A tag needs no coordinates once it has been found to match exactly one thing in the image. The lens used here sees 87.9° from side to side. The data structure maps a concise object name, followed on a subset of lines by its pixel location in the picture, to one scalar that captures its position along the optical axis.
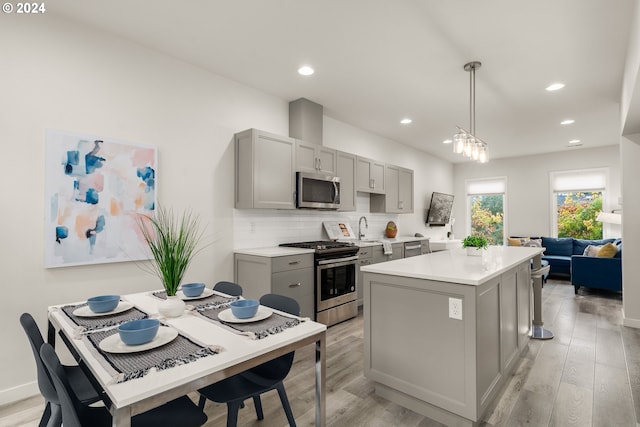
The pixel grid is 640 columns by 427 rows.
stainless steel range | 3.83
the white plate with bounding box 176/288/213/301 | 2.04
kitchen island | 2.00
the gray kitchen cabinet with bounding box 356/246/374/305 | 4.54
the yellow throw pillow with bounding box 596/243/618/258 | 5.34
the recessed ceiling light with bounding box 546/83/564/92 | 3.78
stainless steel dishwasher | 5.64
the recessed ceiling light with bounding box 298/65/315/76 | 3.40
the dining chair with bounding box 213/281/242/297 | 2.37
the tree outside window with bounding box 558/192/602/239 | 7.01
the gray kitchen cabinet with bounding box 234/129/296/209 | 3.54
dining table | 1.02
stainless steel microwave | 4.01
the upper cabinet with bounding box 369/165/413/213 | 5.64
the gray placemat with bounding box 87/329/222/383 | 1.10
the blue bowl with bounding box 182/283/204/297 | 2.05
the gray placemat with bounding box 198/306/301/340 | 1.44
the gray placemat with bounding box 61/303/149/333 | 1.54
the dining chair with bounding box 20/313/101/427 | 1.42
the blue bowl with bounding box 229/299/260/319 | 1.58
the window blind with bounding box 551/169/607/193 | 6.94
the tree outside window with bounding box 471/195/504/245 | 8.29
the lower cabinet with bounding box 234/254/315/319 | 3.36
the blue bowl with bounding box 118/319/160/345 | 1.25
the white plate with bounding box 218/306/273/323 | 1.58
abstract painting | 2.48
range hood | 4.21
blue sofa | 5.25
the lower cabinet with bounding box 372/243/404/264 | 4.86
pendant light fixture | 3.20
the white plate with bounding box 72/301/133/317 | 1.68
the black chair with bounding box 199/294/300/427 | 1.58
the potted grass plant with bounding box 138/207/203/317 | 1.68
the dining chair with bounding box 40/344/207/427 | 1.08
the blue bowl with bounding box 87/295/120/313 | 1.71
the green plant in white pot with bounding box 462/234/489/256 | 3.06
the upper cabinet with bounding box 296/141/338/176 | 4.05
